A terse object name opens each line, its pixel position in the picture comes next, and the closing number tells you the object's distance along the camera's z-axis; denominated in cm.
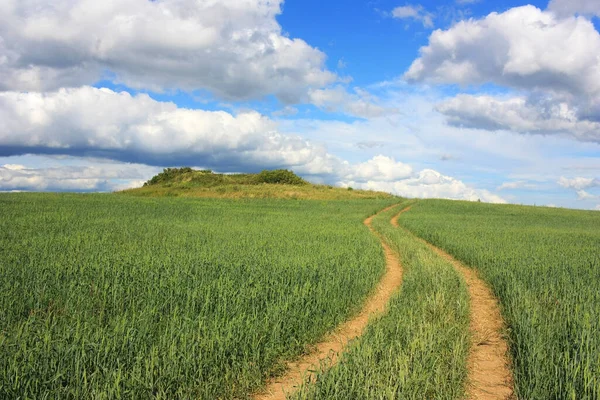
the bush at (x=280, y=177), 8862
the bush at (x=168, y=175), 8706
